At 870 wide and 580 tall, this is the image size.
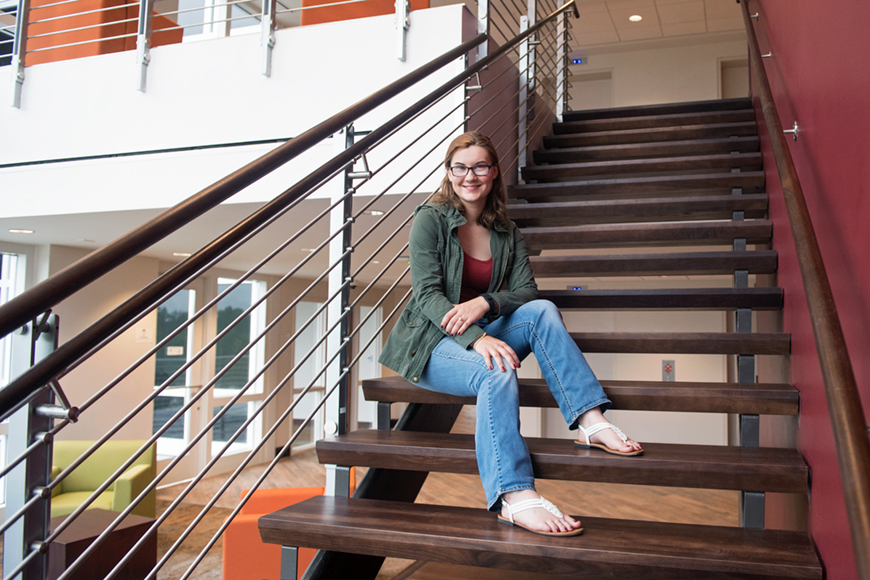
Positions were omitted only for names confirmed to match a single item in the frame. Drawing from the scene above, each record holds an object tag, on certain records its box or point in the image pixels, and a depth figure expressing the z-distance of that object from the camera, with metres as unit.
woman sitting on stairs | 1.37
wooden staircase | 1.21
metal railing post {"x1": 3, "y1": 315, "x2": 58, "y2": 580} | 0.87
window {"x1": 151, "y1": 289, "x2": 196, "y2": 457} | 7.60
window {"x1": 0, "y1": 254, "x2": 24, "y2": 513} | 5.79
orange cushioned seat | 3.99
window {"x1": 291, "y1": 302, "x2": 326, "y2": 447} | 9.84
